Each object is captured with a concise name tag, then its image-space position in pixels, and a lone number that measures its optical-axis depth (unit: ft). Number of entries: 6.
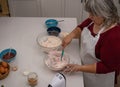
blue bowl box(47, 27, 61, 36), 5.47
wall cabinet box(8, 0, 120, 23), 8.21
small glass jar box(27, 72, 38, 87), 4.10
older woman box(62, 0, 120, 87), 4.01
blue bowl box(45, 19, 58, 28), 5.84
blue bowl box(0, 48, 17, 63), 4.69
